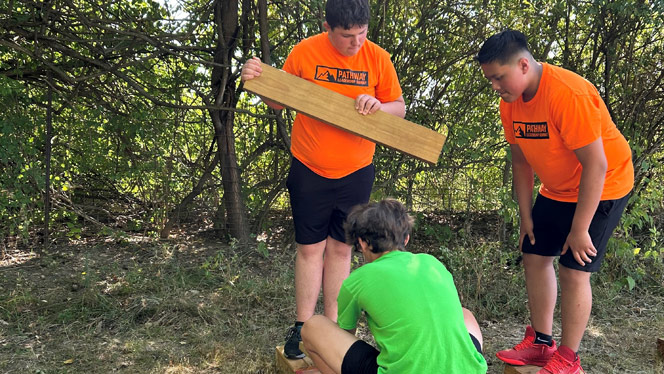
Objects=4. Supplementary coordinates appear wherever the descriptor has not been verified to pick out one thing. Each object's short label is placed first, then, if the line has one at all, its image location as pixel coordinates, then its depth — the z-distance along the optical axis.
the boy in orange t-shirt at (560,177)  2.26
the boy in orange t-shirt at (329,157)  2.49
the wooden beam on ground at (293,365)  2.51
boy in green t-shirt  1.81
